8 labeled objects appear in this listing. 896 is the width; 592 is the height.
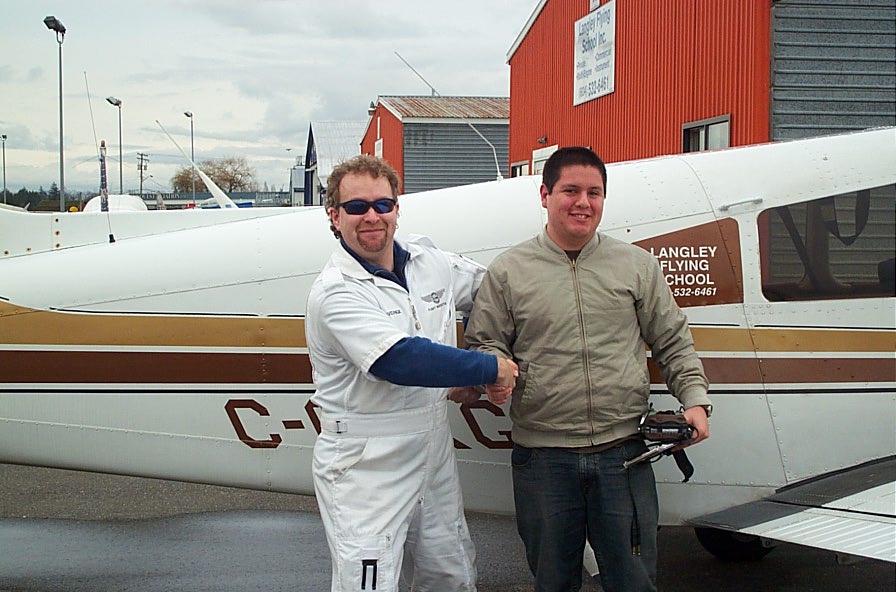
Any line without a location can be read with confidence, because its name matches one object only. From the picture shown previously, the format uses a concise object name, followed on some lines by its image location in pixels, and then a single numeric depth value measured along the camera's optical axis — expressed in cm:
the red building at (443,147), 3125
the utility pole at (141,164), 6136
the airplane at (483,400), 355
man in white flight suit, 261
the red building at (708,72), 939
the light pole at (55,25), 2012
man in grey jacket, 288
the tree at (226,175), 8688
